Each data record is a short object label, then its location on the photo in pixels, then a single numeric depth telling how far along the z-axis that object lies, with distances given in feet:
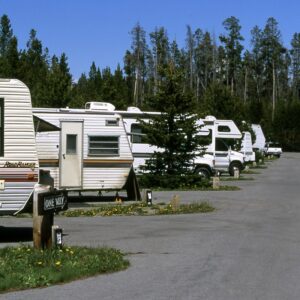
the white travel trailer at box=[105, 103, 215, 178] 90.94
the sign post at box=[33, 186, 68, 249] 34.40
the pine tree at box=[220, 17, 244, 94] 366.02
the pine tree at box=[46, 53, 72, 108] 127.24
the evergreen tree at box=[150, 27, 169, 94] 363.97
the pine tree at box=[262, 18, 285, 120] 378.53
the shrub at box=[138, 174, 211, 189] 88.38
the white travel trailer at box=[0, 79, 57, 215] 40.40
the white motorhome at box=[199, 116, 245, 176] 117.80
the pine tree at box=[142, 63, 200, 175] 87.35
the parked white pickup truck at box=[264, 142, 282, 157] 255.09
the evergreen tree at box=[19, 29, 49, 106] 129.59
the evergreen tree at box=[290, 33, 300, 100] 410.10
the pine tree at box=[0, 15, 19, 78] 139.44
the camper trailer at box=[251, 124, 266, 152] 203.76
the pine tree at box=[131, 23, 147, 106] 350.43
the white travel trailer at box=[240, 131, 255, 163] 147.95
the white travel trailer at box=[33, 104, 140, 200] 67.82
